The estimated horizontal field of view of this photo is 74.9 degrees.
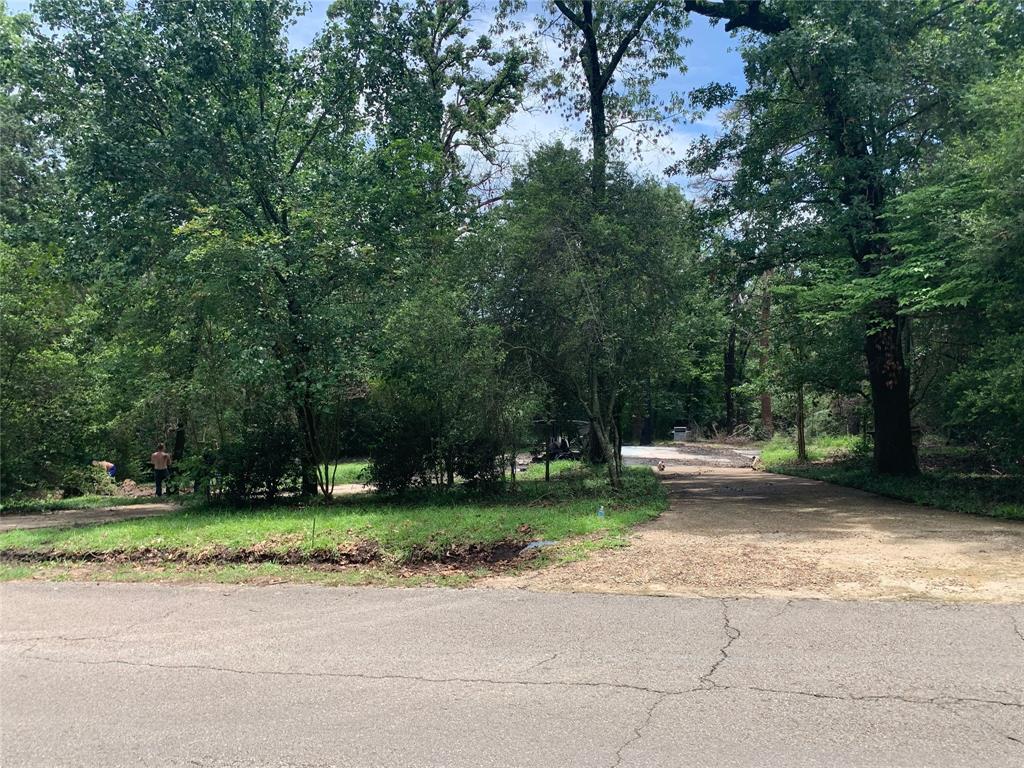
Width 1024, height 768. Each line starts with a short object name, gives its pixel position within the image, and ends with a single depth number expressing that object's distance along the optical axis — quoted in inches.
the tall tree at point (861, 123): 539.5
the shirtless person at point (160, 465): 799.7
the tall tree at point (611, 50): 772.6
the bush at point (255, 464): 525.0
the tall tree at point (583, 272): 476.4
